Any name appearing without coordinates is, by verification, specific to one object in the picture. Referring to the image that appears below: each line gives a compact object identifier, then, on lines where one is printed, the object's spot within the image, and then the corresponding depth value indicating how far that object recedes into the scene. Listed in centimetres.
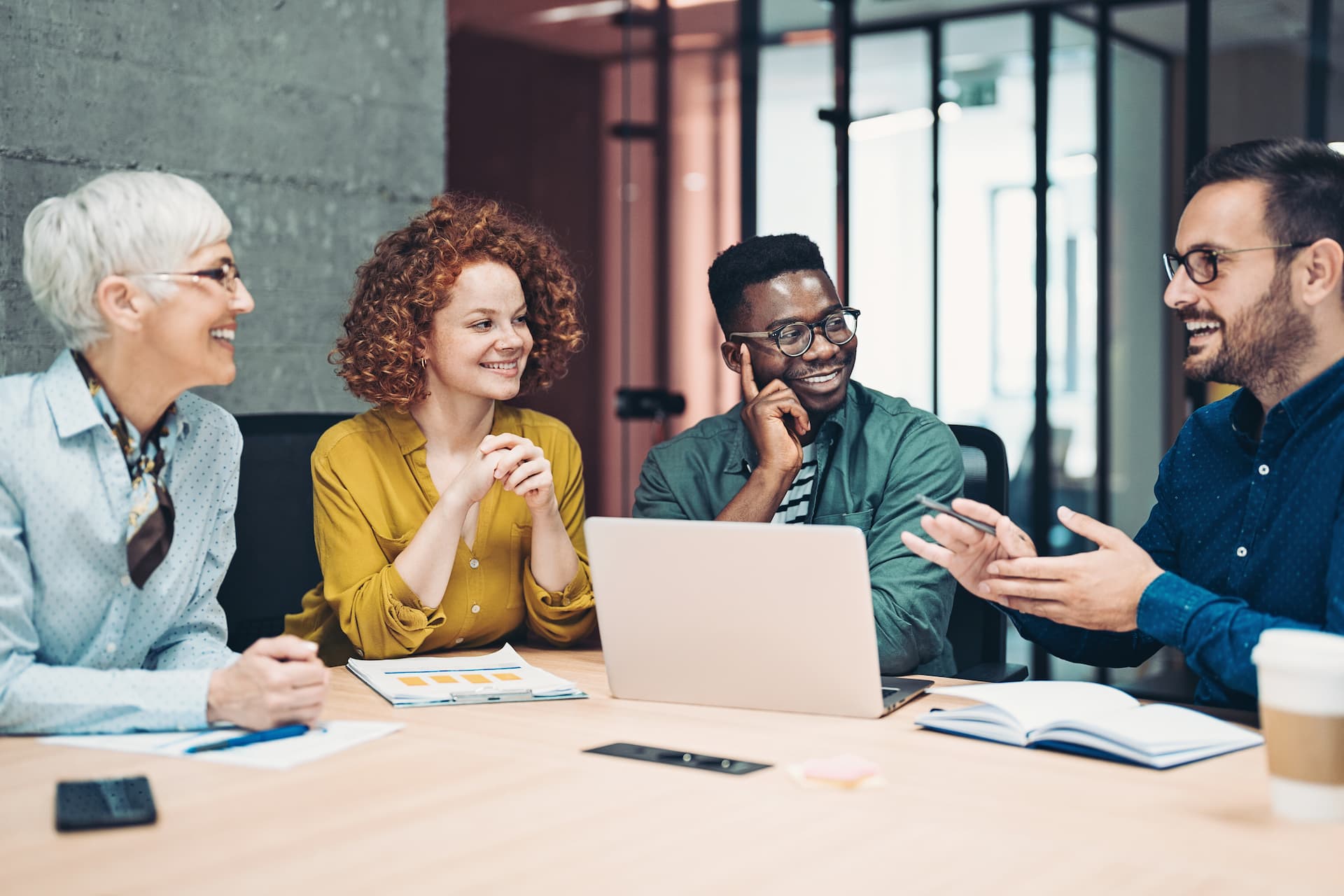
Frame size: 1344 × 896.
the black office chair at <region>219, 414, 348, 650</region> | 226
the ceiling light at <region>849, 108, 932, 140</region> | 405
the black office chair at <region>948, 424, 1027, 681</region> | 229
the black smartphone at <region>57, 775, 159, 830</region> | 122
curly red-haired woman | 209
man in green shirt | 225
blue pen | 149
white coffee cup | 117
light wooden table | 111
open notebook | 143
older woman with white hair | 155
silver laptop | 155
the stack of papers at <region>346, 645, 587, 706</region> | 175
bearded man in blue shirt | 166
